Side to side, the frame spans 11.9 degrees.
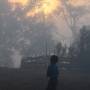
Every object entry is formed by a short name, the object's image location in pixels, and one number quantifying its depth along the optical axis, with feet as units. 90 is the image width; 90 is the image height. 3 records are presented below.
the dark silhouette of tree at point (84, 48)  114.54
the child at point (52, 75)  41.11
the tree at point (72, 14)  214.28
